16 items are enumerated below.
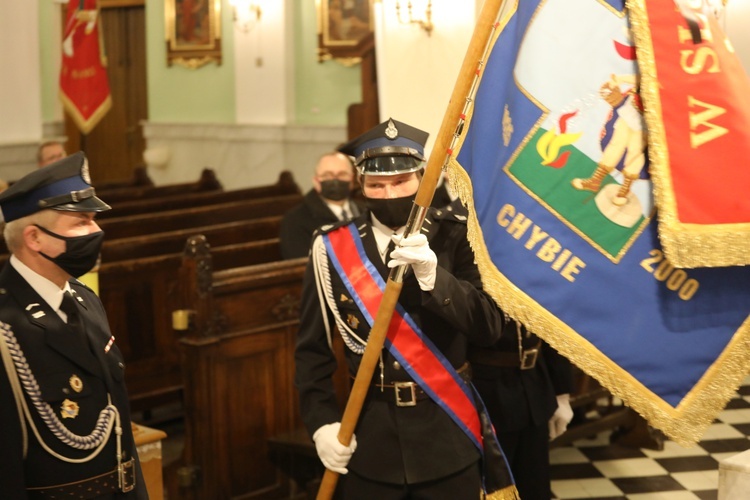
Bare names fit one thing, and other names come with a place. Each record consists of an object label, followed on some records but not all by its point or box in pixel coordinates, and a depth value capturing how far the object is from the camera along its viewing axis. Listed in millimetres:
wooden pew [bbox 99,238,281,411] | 5750
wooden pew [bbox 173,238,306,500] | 4512
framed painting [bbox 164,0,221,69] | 11547
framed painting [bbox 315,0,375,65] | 10195
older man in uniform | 2369
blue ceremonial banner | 2455
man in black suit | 5750
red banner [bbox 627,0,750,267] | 2336
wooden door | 13289
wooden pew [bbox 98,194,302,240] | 6664
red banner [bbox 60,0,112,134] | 9523
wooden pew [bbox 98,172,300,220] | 7484
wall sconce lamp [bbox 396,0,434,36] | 6344
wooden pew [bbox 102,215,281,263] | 5984
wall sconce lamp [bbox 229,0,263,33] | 10773
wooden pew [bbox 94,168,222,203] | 8193
